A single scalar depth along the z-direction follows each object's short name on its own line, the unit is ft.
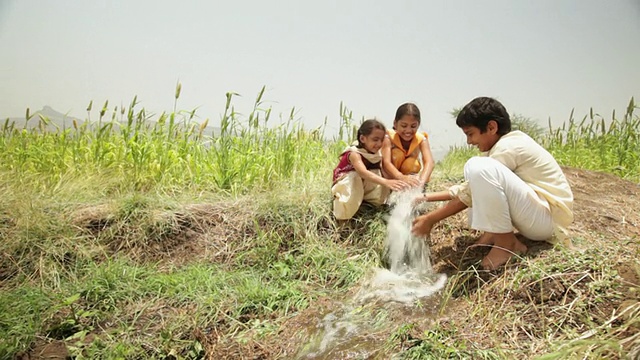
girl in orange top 8.32
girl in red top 8.06
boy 6.02
